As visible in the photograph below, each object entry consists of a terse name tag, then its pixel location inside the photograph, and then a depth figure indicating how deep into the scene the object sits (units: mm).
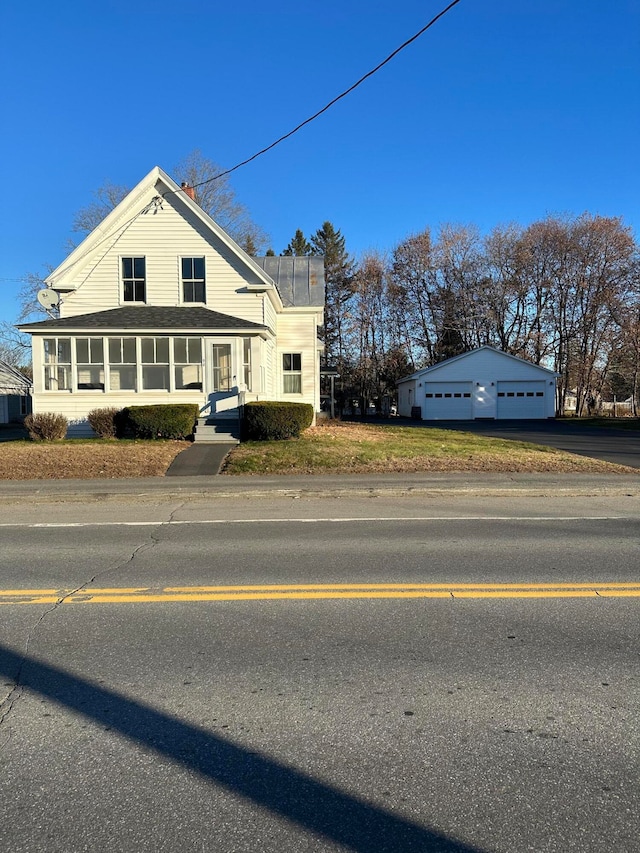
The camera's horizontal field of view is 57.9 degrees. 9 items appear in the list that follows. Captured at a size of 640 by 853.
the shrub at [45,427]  19156
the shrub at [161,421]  18938
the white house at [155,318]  20812
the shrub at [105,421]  19594
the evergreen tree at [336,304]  57219
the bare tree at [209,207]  40188
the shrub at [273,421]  18375
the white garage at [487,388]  39438
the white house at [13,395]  39125
